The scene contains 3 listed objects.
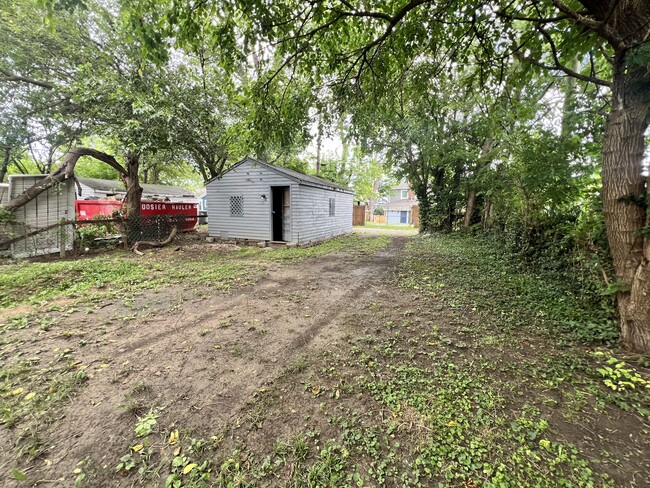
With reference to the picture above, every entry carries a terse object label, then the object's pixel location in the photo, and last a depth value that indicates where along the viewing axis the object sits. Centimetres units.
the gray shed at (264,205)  942
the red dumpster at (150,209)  1130
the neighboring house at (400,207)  3219
